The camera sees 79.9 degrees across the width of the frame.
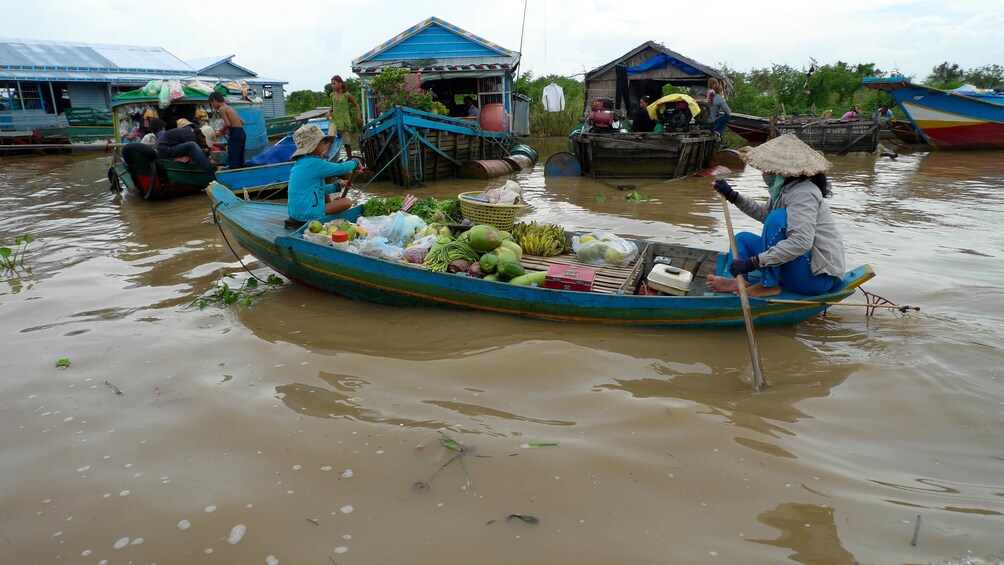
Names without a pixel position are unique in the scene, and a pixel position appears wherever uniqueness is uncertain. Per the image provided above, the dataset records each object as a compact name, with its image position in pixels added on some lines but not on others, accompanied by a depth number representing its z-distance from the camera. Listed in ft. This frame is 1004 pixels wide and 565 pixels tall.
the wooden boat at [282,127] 61.98
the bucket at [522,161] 46.73
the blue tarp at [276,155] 31.71
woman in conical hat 12.39
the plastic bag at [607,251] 16.69
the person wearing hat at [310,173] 17.13
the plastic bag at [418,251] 16.12
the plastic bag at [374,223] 17.60
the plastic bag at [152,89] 34.71
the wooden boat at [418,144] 35.76
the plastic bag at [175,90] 34.47
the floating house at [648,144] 38.73
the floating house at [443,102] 36.88
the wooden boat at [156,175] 31.73
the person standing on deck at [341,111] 38.12
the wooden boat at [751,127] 58.80
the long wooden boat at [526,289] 13.56
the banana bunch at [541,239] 17.57
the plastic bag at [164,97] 34.14
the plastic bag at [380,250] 16.11
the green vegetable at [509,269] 15.15
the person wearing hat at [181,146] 31.96
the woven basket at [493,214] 17.99
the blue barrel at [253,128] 37.09
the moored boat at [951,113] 51.11
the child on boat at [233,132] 29.32
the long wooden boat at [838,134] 50.60
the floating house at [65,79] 64.59
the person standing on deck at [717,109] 42.34
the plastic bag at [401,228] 17.37
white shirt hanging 68.33
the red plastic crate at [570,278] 14.65
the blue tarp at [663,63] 57.36
